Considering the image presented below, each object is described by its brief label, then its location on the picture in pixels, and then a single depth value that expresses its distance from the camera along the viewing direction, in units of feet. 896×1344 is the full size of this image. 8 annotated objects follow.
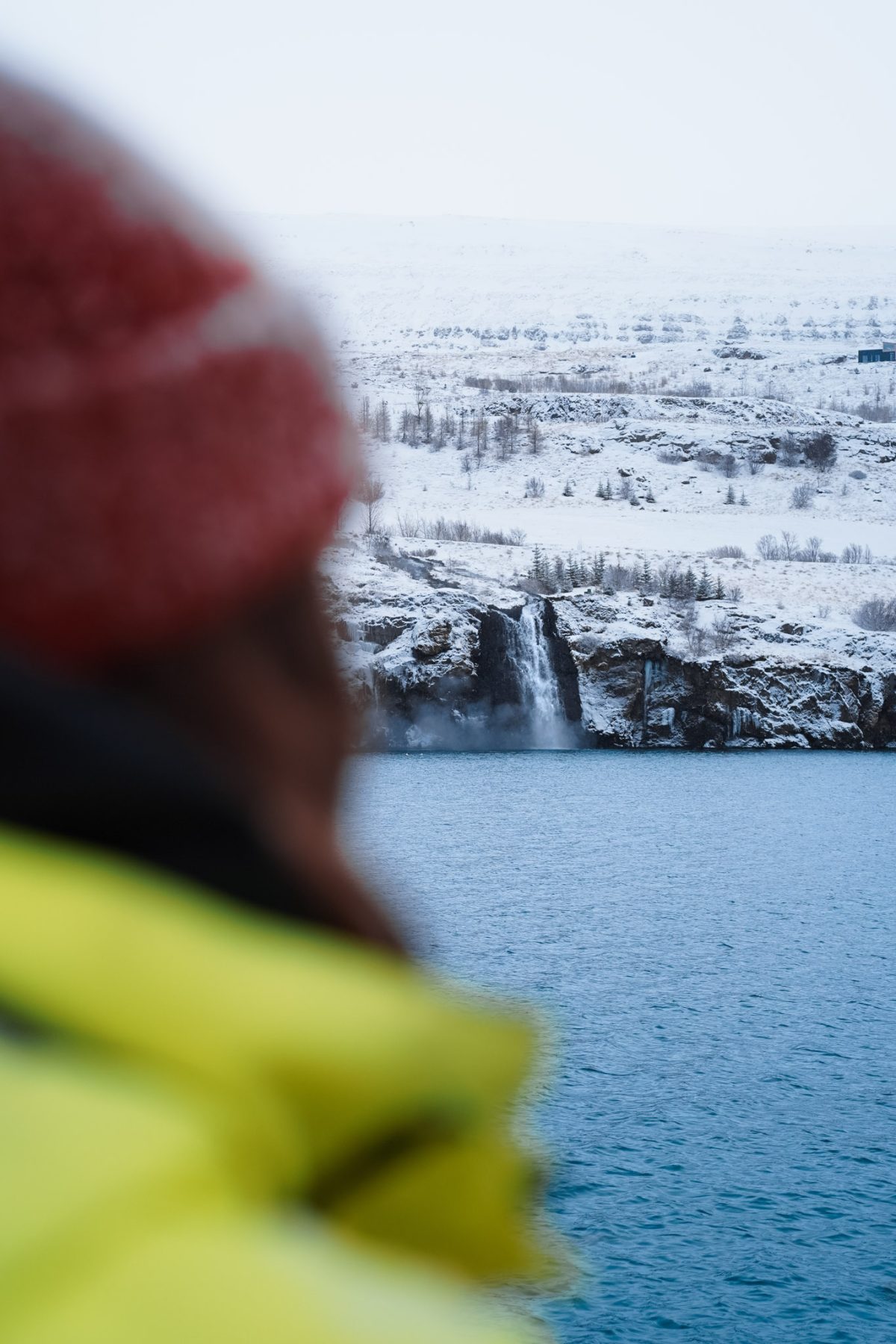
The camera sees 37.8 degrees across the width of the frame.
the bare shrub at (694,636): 161.99
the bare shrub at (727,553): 221.87
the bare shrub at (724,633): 163.84
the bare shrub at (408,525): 219.41
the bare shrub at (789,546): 224.74
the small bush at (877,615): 184.14
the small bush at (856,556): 222.28
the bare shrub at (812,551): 223.92
